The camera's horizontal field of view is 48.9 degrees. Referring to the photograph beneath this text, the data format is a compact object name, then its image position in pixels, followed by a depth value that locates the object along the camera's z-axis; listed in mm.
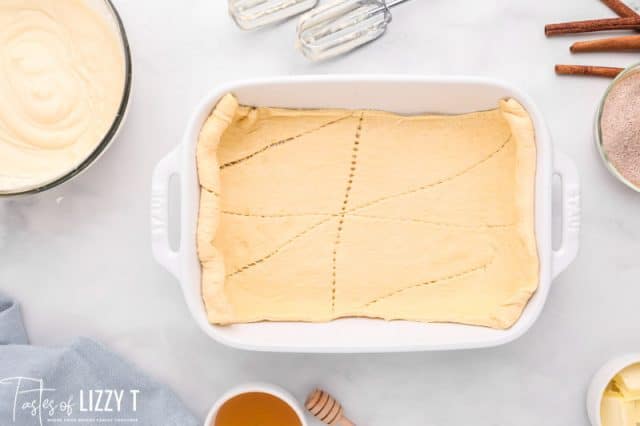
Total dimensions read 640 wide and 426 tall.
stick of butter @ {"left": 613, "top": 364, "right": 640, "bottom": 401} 857
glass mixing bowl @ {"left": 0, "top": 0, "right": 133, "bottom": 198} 836
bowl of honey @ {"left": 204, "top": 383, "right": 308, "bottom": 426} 875
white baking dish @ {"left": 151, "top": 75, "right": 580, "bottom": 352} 809
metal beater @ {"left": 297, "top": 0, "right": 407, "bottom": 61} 892
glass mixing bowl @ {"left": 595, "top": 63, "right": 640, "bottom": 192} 858
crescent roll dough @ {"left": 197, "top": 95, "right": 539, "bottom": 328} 888
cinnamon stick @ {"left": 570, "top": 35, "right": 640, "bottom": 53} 884
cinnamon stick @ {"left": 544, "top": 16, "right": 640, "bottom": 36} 880
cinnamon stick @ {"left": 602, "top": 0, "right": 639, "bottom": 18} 884
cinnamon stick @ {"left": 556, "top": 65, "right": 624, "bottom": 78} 892
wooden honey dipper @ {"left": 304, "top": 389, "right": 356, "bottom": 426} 905
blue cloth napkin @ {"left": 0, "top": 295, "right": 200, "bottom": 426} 908
